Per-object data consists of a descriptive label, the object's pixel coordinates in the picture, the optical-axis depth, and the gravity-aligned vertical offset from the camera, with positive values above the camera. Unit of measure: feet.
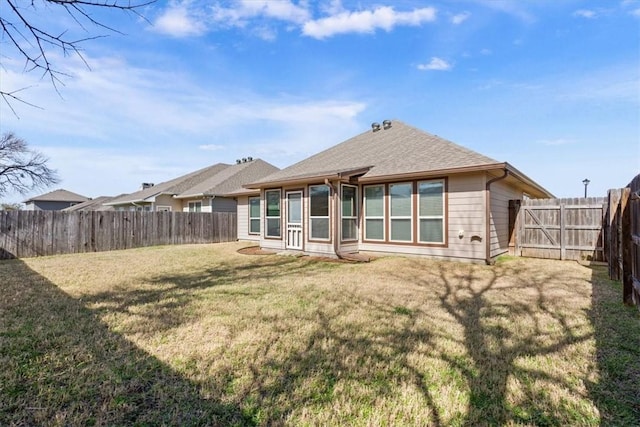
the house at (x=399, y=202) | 27.40 +0.99
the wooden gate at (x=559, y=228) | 29.17 -1.60
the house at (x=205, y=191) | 57.36 +4.26
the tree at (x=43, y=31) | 8.73 +5.18
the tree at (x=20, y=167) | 75.10 +11.12
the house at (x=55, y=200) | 134.00 +5.50
